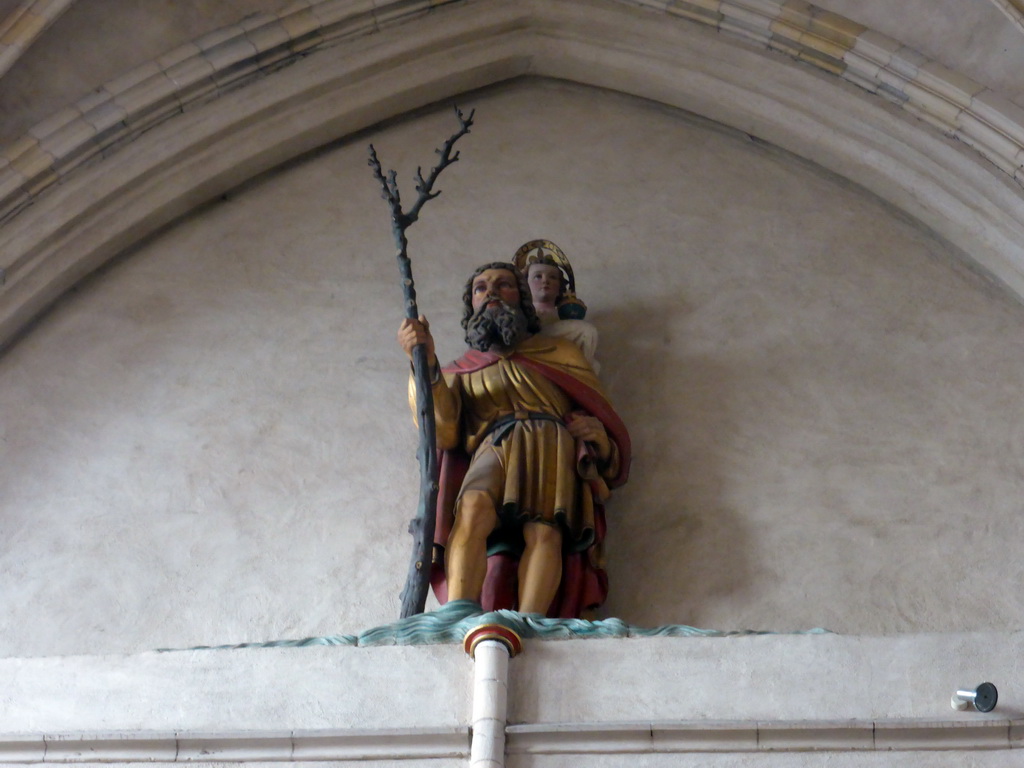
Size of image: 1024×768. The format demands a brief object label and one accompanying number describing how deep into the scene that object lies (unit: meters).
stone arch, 7.16
